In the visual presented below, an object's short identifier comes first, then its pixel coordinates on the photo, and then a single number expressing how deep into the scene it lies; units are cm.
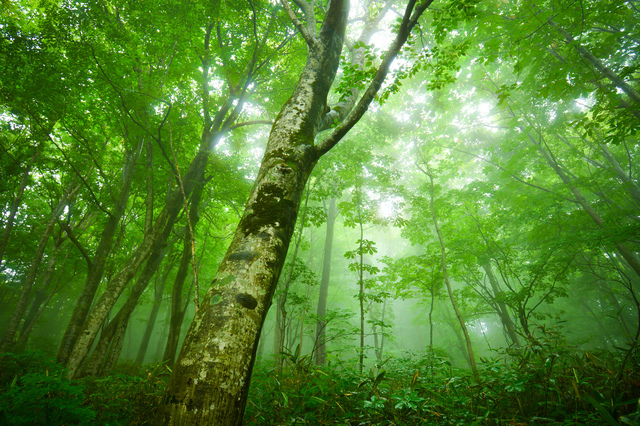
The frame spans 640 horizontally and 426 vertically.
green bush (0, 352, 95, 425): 154
